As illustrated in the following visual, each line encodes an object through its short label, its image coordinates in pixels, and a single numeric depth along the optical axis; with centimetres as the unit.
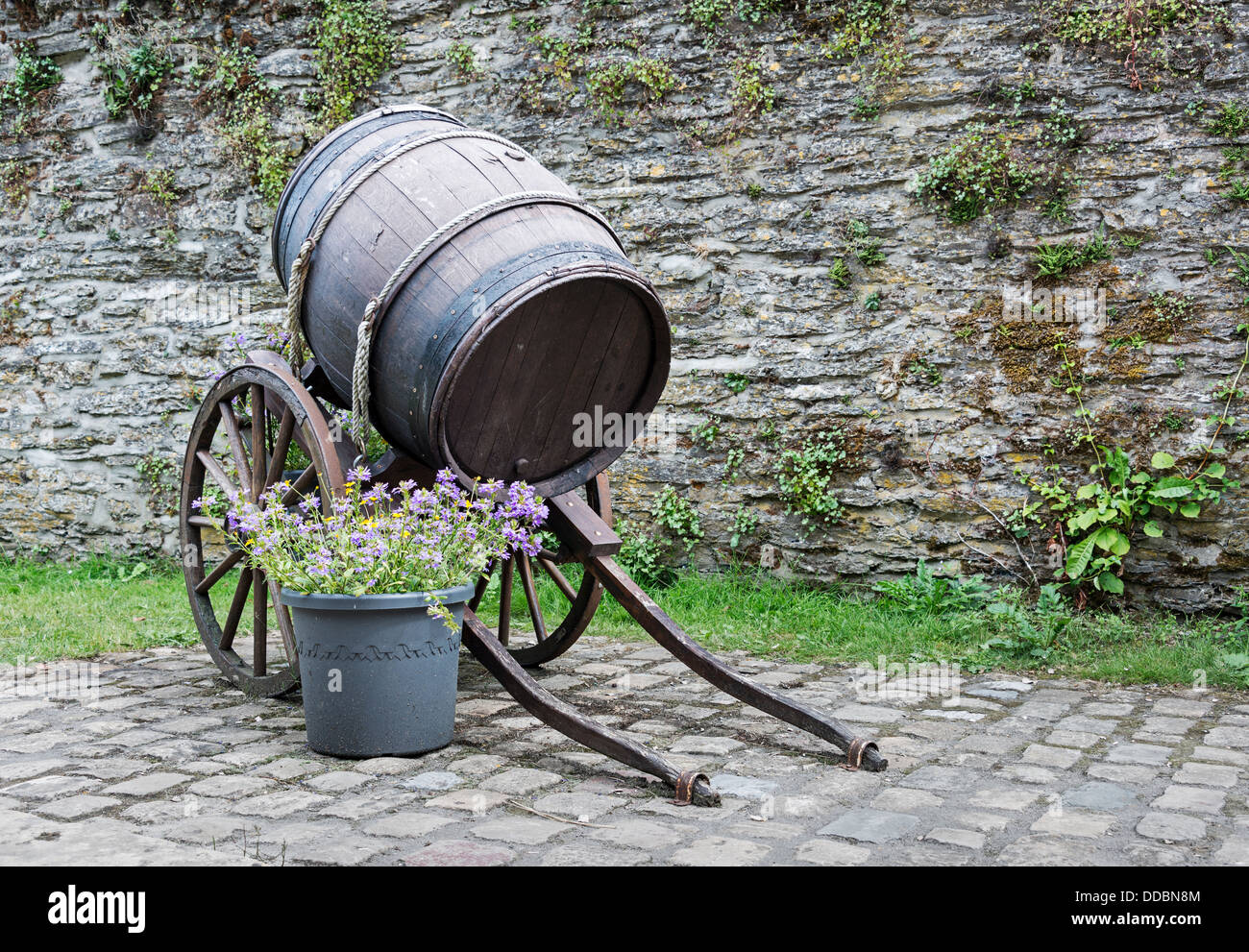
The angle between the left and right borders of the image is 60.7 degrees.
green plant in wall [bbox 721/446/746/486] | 529
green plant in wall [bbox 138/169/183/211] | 635
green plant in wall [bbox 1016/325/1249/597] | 446
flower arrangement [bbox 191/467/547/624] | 292
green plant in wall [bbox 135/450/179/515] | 643
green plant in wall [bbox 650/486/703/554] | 538
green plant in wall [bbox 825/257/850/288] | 505
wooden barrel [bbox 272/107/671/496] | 303
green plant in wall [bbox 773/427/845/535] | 510
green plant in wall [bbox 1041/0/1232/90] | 447
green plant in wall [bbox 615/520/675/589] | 541
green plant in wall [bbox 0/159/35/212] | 660
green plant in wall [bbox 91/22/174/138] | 634
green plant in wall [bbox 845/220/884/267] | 500
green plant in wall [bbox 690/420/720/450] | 533
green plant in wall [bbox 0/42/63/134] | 652
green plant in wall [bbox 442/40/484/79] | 574
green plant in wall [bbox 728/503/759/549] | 527
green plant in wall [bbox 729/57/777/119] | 518
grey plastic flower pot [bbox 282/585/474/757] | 293
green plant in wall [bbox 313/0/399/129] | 589
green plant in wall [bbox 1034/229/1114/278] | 463
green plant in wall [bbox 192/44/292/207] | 612
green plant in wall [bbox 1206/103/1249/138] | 441
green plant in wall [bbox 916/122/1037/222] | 475
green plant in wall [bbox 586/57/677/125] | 534
